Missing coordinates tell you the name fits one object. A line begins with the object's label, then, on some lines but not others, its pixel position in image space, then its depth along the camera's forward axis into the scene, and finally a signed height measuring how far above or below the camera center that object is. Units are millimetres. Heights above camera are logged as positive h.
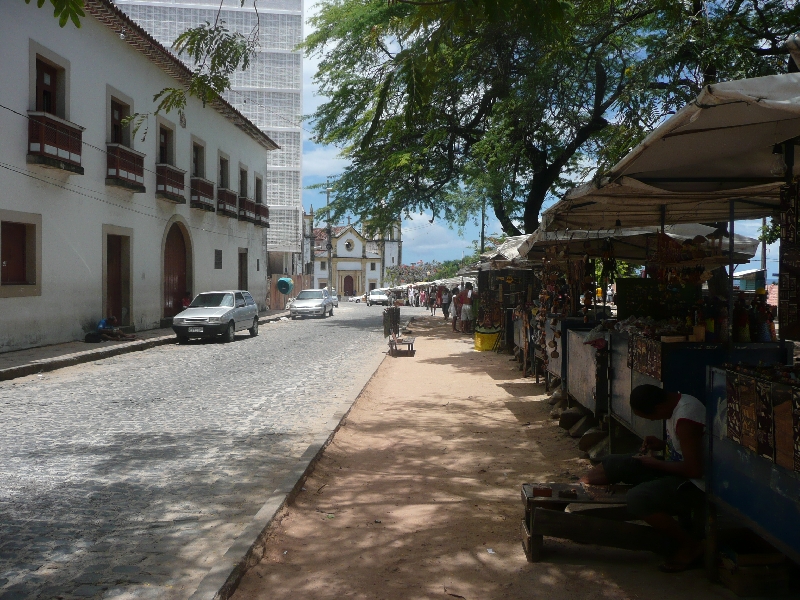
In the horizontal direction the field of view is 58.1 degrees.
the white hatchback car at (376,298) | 58600 -1160
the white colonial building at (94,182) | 15125 +2658
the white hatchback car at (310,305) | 34812 -1045
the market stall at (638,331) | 5613 -390
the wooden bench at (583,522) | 4211 -1410
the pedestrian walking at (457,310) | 25991 -926
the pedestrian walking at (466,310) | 25000 -911
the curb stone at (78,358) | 12420 -1542
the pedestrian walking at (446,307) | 34906 -1126
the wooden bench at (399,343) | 17391 -1446
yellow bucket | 17734 -1396
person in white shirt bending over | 4102 -1135
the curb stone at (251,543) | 3727 -1564
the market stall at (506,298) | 12852 -314
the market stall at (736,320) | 3240 -245
